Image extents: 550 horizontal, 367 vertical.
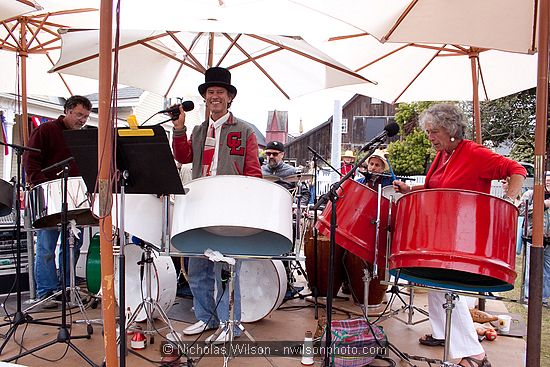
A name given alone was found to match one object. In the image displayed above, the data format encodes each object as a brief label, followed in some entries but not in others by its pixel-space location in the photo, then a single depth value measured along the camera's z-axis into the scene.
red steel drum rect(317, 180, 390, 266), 2.30
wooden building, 25.72
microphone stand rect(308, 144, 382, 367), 2.00
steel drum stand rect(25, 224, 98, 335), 2.73
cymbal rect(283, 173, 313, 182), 3.94
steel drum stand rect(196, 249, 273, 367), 2.21
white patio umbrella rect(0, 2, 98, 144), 3.54
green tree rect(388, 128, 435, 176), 15.16
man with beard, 4.64
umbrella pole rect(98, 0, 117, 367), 1.53
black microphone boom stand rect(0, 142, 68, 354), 2.36
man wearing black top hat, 2.45
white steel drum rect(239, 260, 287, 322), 3.03
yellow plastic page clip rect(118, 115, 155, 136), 1.69
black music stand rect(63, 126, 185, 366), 1.70
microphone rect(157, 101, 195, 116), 2.02
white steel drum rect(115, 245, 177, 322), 2.80
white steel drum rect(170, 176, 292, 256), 1.81
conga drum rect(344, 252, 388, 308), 3.71
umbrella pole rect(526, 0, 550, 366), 1.86
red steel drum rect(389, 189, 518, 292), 1.84
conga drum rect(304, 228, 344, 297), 3.81
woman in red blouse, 2.12
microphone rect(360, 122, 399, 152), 2.12
